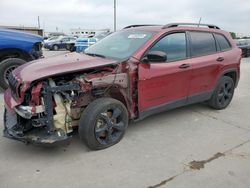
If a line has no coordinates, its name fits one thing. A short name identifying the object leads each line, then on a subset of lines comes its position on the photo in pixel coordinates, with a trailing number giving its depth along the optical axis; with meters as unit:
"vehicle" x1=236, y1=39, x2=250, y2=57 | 13.11
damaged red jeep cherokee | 2.40
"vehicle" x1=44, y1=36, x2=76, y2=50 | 19.25
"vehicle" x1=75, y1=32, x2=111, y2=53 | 10.41
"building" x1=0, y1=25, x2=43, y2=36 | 22.47
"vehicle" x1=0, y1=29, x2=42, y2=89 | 4.54
